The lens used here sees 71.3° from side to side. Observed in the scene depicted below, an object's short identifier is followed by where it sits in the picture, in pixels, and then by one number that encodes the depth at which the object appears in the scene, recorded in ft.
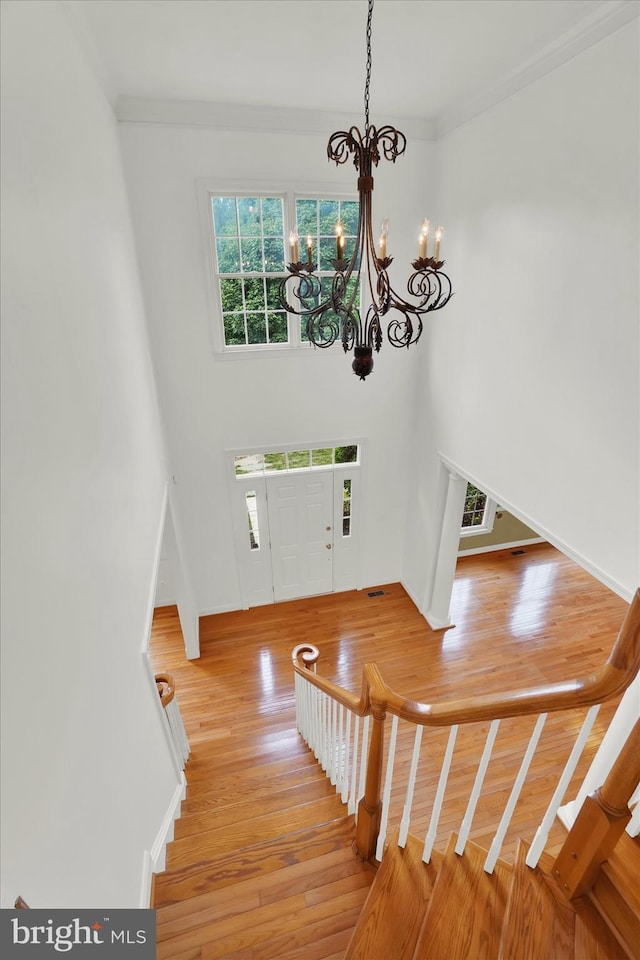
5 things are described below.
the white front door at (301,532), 16.99
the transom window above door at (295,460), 16.38
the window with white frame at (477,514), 21.38
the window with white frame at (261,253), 13.32
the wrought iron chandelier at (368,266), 5.67
